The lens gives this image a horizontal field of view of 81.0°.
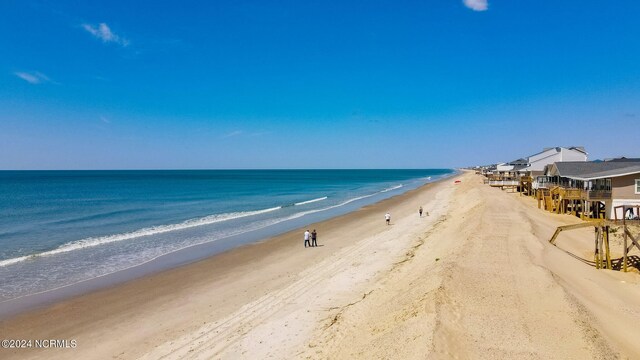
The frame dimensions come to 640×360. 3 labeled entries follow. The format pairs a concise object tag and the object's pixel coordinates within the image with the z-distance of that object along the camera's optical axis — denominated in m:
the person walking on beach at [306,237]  27.53
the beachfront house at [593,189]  29.45
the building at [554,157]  57.56
